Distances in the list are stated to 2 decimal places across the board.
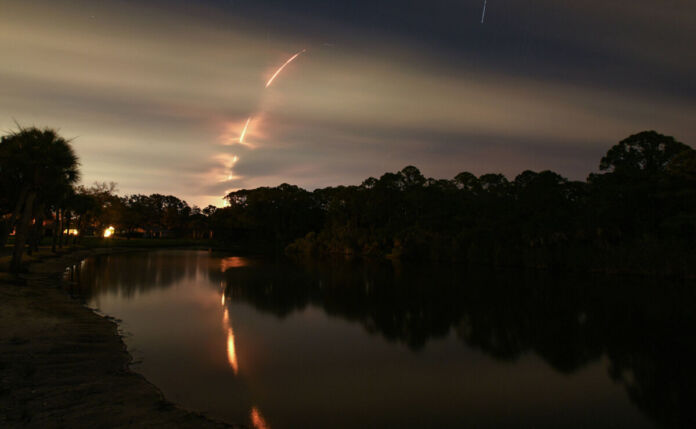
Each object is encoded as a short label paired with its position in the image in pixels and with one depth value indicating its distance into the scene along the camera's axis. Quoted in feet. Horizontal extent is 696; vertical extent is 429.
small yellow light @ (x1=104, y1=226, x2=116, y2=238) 291.22
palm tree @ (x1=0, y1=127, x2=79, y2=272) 81.97
